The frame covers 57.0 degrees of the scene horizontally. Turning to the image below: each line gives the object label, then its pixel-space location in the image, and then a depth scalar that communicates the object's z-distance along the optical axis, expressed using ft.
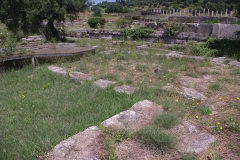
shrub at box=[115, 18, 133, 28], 52.34
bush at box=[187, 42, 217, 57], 26.17
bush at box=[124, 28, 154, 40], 38.70
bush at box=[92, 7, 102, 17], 102.47
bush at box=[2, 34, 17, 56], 22.61
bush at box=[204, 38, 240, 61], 25.91
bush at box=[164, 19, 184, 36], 36.27
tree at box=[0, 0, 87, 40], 33.47
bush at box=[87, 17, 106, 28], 58.08
